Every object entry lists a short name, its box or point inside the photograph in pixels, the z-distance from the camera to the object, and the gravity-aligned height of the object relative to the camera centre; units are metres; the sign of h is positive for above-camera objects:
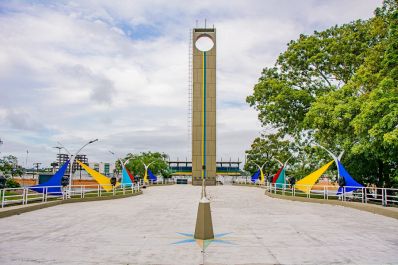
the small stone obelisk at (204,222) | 9.56 -1.30
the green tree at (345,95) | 17.22 +5.19
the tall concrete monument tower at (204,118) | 61.69 +9.09
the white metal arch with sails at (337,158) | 23.02 +0.97
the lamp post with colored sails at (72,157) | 22.86 +1.06
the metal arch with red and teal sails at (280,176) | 33.60 -0.32
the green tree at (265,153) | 63.62 +3.56
